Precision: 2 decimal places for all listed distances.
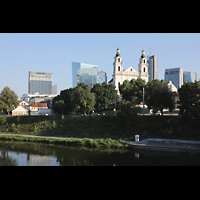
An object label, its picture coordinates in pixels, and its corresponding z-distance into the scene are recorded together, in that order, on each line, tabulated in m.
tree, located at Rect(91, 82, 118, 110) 56.75
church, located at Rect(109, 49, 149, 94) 76.73
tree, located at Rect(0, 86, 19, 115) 50.56
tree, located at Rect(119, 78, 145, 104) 56.96
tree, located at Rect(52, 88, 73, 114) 54.09
